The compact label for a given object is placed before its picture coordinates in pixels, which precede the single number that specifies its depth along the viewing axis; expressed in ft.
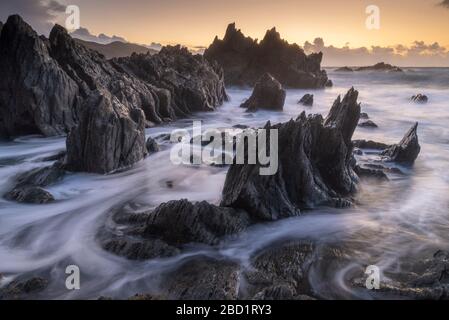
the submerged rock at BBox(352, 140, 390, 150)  68.84
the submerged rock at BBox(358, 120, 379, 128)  95.96
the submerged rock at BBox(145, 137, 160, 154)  63.44
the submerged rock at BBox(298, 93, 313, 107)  144.56
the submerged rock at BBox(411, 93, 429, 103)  160.23
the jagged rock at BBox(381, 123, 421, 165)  60.75
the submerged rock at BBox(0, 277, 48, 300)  25.21
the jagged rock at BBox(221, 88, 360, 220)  36.40
